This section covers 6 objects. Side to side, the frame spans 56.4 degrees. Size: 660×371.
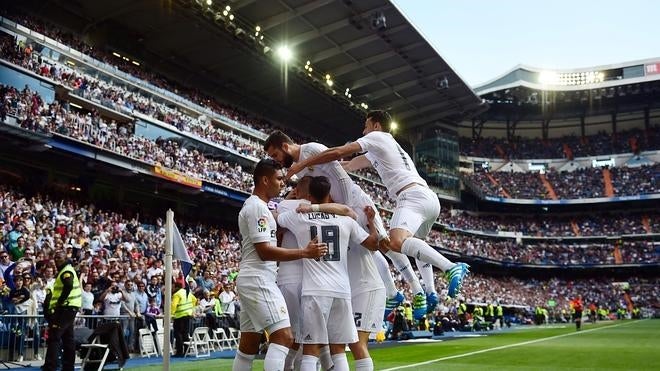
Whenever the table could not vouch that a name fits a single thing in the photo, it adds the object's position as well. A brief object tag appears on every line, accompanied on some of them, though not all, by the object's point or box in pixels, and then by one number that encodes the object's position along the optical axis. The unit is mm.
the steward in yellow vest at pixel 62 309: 10648
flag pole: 6137
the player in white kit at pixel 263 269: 5648
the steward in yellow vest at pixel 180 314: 16172
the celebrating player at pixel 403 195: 6801
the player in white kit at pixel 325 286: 5777
